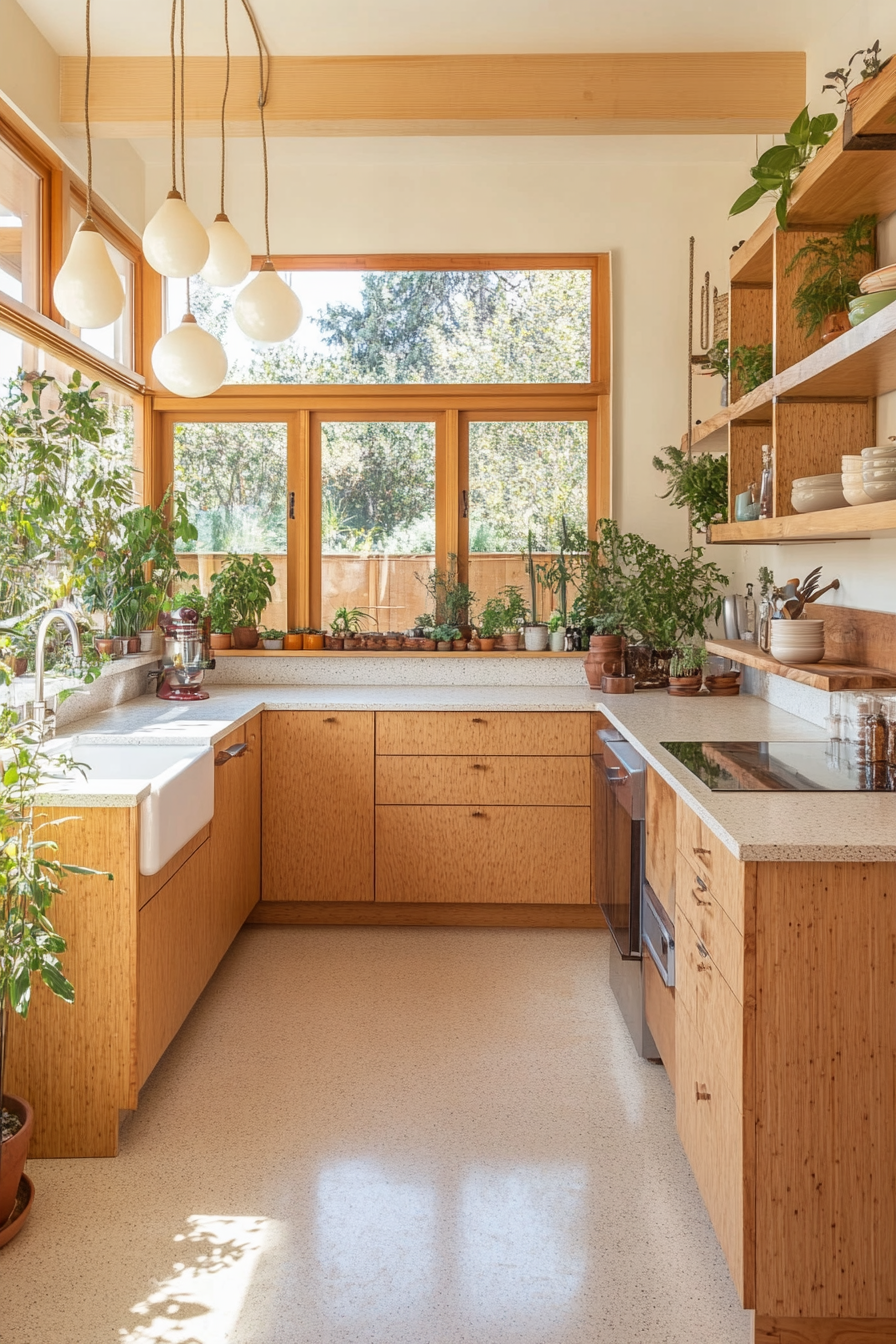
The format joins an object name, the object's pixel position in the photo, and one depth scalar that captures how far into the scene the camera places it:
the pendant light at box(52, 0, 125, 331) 2.29
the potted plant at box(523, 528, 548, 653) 4.73
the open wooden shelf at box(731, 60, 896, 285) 2.29
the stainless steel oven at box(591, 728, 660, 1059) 2.98
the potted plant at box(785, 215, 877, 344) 2.93
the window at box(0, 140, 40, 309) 3.40
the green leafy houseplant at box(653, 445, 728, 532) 4.05
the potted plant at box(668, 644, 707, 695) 4.09
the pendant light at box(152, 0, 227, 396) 2.56
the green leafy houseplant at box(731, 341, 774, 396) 3.34
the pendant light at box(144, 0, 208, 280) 2.35
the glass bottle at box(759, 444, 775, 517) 3.21
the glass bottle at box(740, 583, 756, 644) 4.25
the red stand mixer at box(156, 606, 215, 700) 4.19
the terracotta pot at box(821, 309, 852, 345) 2.84
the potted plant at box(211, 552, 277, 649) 4.77
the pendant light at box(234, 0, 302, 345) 2.69
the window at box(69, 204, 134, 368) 4.33
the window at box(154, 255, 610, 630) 4.73
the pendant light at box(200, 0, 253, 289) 2.68
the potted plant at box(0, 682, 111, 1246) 2.09
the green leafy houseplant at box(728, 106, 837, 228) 2.80
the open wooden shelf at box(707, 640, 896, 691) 2.65
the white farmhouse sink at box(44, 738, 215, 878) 2.60
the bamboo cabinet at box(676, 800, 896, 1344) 1.77
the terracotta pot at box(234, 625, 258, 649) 4.77
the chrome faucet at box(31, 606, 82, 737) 2.67
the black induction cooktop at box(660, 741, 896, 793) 2.32
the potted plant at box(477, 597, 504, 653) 4.74
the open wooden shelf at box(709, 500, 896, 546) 2.19
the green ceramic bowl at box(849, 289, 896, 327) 2.29
